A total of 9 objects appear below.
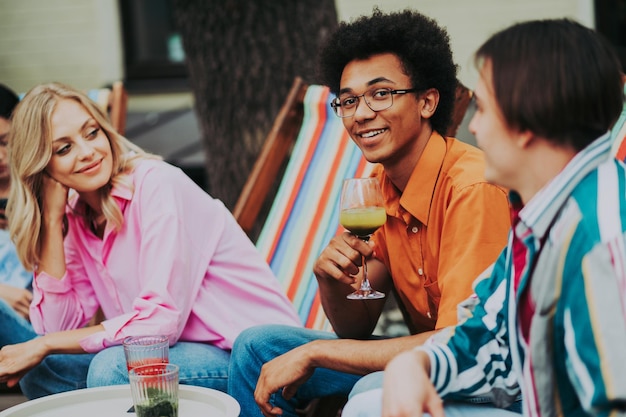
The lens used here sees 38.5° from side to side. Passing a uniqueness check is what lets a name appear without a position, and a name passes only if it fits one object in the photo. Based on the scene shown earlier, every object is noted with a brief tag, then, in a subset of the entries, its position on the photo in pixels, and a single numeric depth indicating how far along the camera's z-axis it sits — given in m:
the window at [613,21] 8.19
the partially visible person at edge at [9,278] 3.51
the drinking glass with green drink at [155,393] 2.31
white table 2.53
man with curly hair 2.58
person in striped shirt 1.63
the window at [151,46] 9.77
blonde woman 3.09
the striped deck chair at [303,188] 3.89
